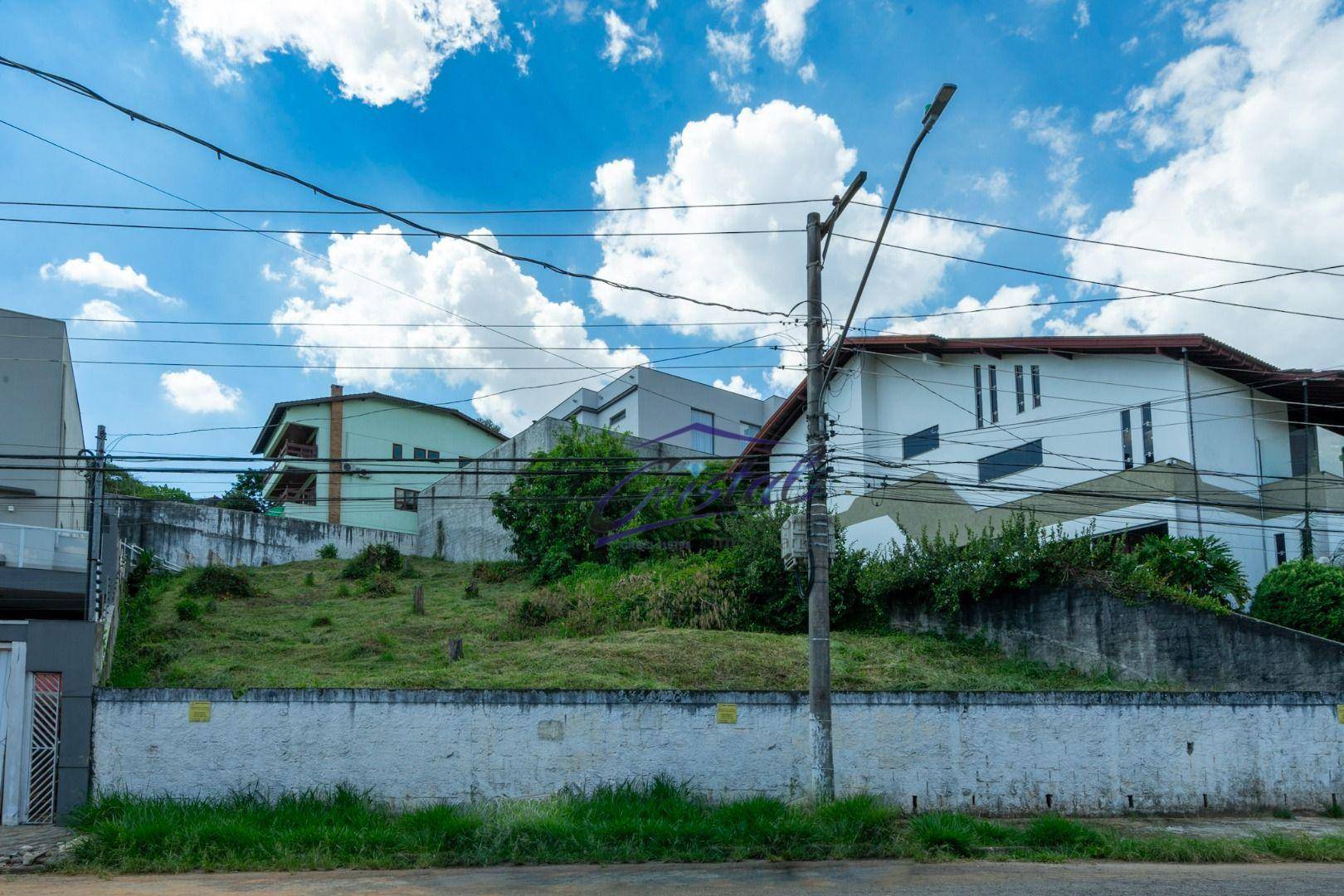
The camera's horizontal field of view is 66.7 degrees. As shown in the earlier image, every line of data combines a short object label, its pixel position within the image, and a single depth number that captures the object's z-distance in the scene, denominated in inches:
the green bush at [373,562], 1240.8
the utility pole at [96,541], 600.1
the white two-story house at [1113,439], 875.4
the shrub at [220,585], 1011.9
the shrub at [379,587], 1095.6
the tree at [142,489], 1795.0
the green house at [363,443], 1759.4
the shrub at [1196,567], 784.9
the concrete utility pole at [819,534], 482.3
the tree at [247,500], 2034.9
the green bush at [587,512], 1127.0
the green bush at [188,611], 831.7
